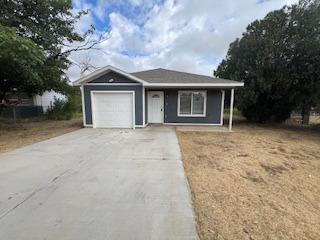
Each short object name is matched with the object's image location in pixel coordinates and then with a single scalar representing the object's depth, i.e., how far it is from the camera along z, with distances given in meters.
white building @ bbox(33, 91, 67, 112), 19.83
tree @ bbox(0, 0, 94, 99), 10.35
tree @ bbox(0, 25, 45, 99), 7.01
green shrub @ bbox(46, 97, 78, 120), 17.31
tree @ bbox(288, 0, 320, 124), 11.95
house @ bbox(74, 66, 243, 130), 11.31
